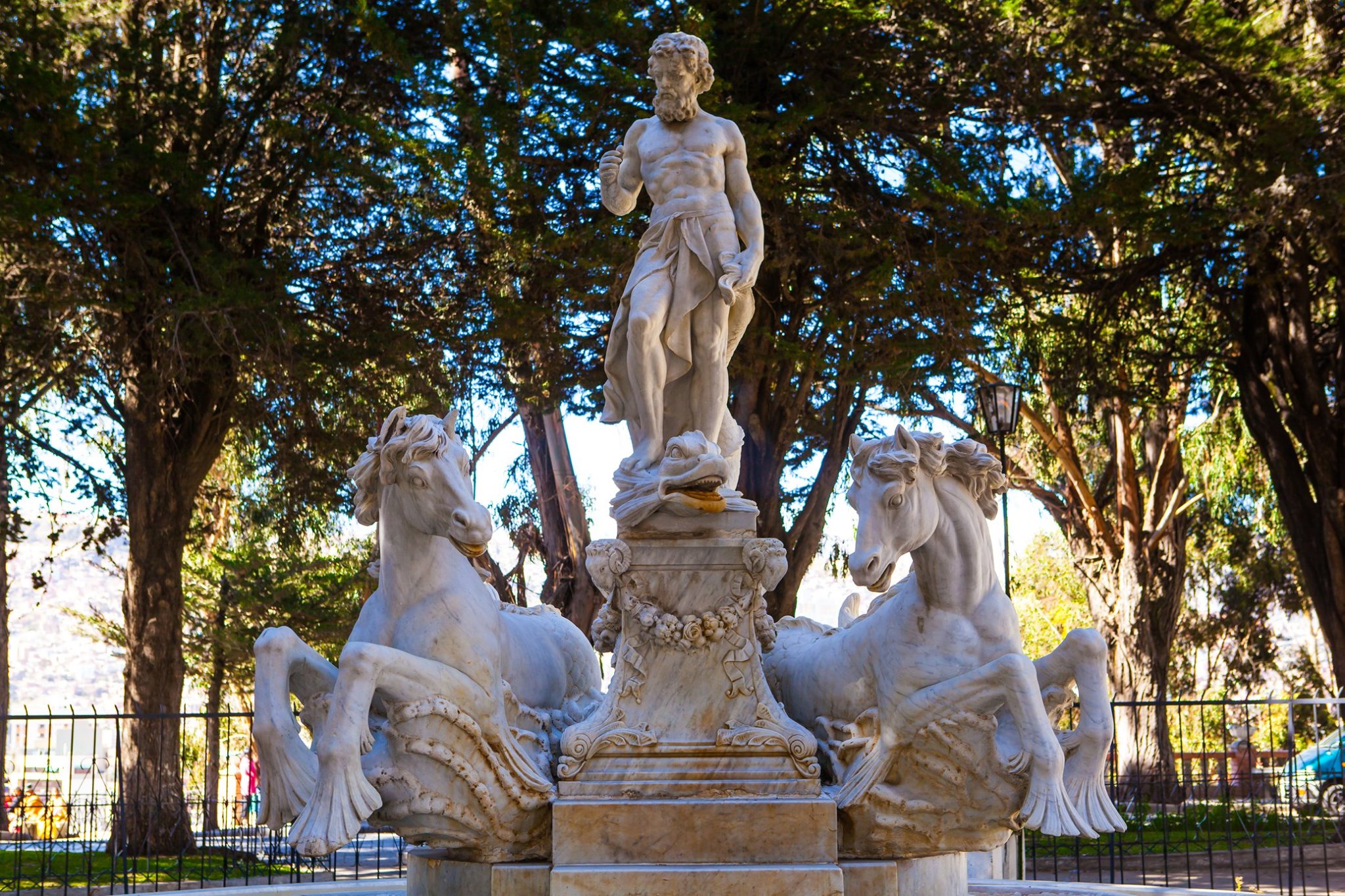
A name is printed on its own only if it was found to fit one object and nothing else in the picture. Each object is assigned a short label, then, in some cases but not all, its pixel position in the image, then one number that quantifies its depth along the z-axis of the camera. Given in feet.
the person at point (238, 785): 50.21
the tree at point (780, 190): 49.65
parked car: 47.11
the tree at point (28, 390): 49.19
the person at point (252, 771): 54.34
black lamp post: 48.26
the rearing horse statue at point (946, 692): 18.08
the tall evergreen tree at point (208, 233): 47.70
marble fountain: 18.12
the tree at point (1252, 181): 48.39
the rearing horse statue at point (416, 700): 17.65
